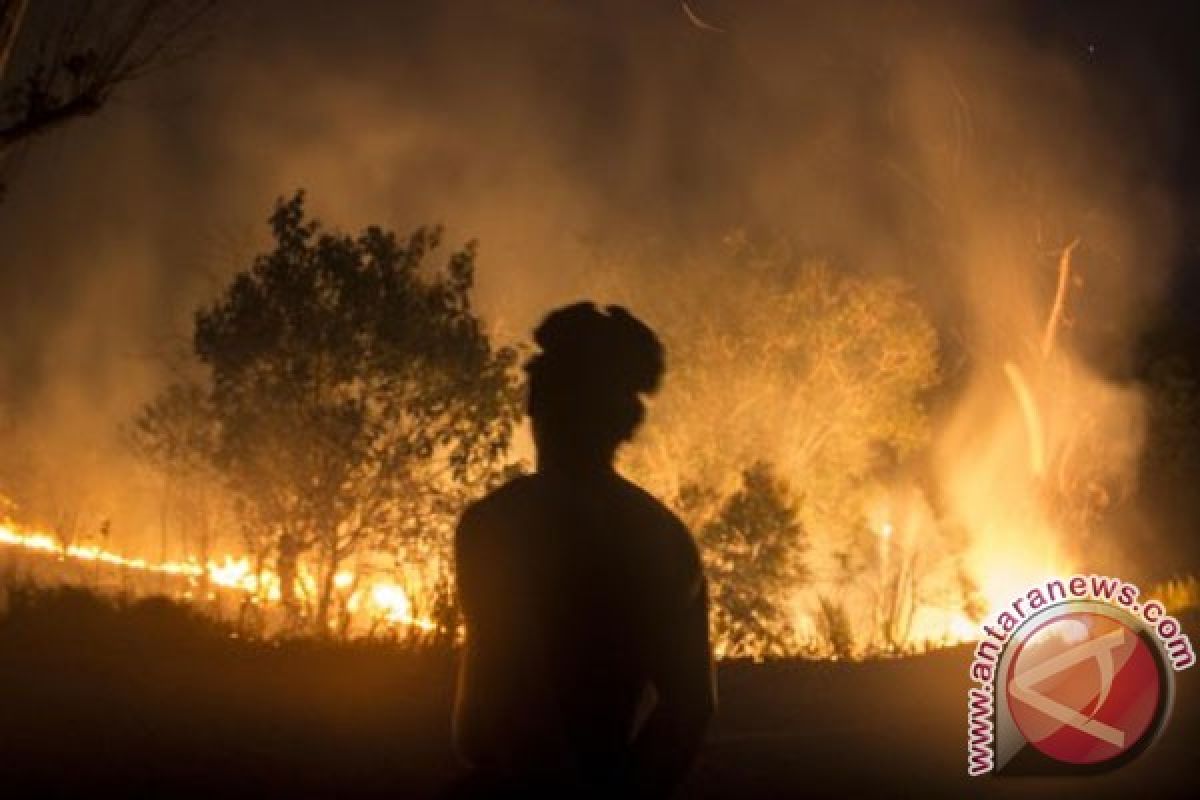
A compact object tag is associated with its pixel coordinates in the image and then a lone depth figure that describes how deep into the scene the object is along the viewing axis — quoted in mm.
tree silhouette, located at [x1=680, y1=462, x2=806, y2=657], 17781
